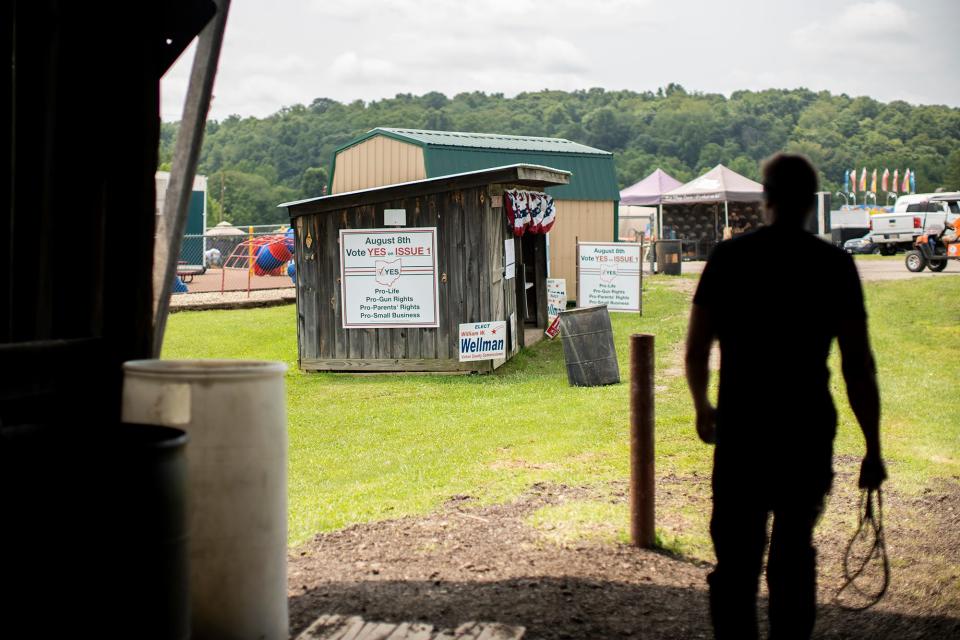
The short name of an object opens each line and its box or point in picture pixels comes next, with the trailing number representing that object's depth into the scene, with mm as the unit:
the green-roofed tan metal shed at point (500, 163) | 23297
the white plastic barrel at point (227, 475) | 3957
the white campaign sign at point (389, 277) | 15273
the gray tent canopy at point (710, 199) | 39250
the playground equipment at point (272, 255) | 31281
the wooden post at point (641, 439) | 6223
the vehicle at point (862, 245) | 41000
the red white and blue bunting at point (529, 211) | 15648
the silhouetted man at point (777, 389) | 3891
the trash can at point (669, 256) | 30812
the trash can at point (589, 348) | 13703
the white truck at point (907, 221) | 36969
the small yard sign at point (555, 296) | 19359
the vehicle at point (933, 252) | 27547
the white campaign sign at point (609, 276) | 19859
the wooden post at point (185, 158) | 5000
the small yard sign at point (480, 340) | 15133
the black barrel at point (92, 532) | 3135
